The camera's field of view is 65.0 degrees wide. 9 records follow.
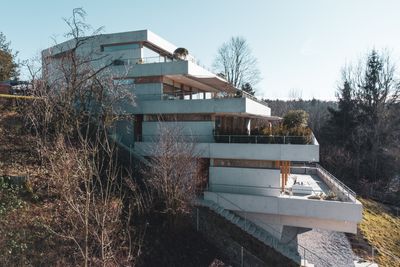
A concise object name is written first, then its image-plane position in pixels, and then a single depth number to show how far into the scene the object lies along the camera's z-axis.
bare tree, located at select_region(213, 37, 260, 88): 46.03
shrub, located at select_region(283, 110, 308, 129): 22.45
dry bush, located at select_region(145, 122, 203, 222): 16.30
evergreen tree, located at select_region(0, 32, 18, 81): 27.49
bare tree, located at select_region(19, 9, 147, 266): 12.59
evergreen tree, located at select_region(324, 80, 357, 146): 41.56
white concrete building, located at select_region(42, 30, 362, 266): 17.75
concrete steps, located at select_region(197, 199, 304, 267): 17.19
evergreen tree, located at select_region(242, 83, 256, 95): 46.02
